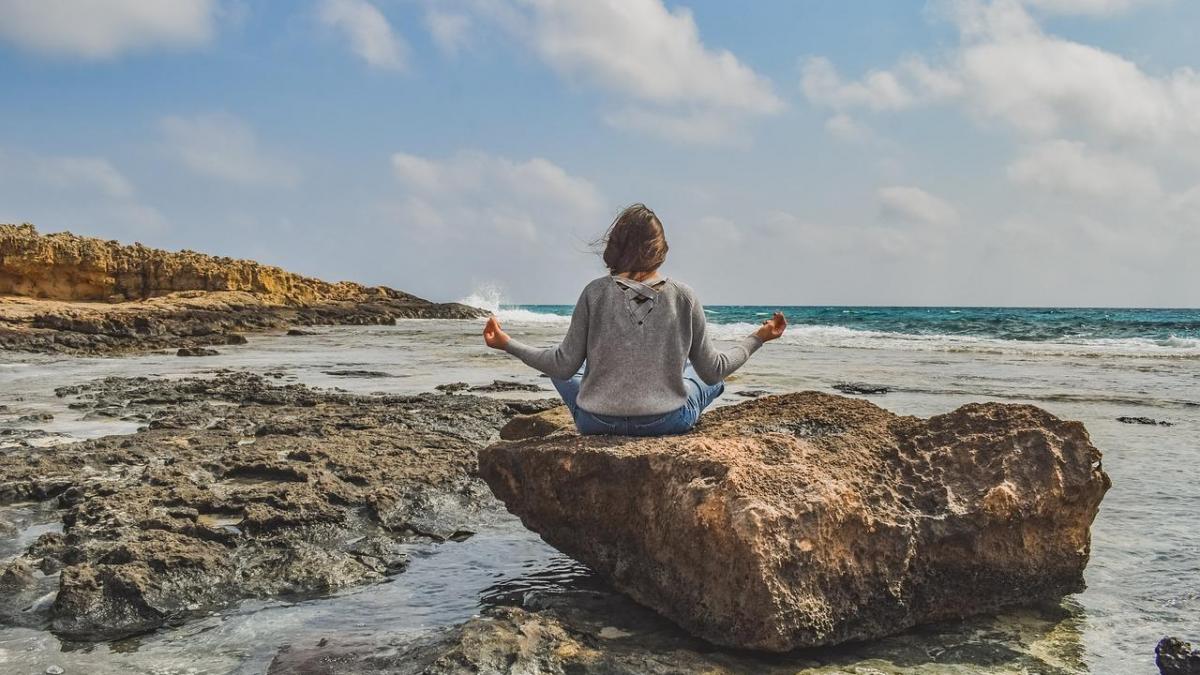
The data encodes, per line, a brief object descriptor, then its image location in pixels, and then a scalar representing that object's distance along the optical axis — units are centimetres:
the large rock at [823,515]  321
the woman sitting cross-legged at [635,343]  402
